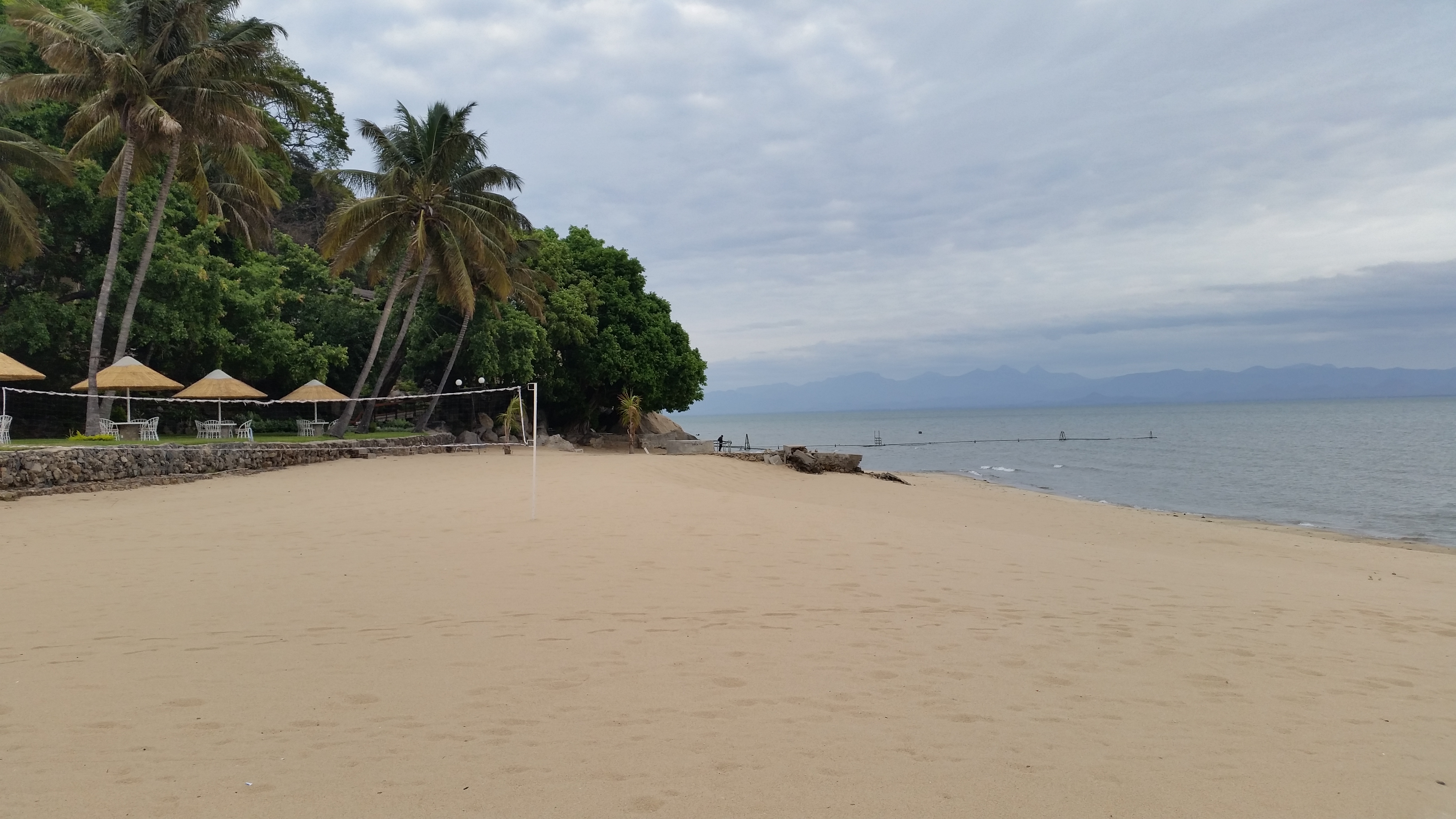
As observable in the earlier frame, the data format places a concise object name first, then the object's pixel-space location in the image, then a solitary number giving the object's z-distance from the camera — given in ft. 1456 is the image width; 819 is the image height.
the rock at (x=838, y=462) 88.84
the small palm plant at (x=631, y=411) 104.83
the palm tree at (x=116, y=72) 55.31
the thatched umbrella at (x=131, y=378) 58.13
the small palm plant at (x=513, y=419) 92.53
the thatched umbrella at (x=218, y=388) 66.18
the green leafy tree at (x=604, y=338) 104.06
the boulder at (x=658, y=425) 129.90
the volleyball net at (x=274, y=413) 68.08
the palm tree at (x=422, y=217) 73.61
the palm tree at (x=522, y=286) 89.51
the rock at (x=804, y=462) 86.89
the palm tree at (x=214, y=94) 58.80
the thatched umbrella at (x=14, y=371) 52.11
